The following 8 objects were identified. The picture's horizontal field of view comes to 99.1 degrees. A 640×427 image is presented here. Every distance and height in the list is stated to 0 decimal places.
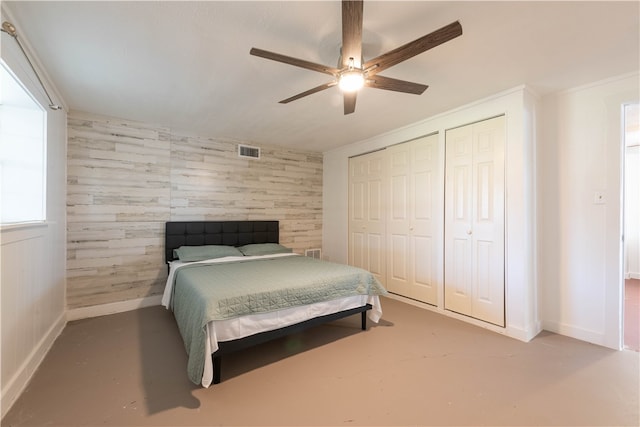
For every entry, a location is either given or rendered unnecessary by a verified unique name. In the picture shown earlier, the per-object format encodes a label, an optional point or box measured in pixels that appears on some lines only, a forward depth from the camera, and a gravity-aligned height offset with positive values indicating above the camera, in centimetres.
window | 201 +47
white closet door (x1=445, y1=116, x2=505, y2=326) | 278 -5
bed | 193 -67
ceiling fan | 138 +94
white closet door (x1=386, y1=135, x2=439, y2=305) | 342 -7
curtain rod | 155 +107
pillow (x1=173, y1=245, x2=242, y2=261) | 333 -48
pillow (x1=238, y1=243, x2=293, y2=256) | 388 -50
